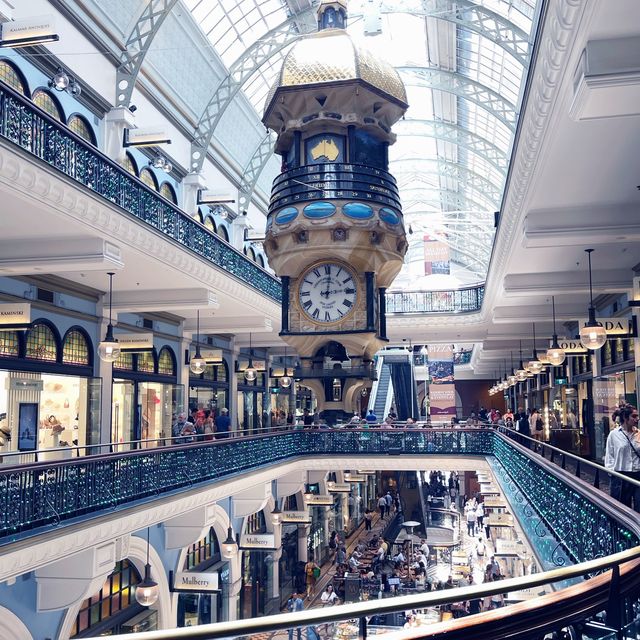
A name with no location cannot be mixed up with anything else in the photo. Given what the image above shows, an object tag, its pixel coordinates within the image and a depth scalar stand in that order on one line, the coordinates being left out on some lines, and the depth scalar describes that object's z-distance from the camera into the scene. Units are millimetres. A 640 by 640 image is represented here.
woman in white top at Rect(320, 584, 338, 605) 21294
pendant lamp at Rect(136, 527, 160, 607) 11961
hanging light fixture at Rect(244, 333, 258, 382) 23562
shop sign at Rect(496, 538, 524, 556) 16592
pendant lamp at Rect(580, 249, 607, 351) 11508
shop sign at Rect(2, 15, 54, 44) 9523
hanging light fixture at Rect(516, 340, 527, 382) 23180
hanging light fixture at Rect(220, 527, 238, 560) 16359
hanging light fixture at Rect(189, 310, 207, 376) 16875
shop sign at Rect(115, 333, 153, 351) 15492
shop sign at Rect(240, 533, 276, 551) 18906
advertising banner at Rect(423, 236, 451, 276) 31297
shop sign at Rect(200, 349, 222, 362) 20689
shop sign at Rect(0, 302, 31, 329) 11070
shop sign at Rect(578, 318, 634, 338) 12875
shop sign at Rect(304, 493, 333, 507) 25359
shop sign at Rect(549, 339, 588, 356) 16917
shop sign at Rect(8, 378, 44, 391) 12512
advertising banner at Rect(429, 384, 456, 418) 29250
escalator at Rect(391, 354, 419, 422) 42688
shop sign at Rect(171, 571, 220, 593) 15055
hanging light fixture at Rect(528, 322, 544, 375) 19188
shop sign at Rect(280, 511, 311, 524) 23550
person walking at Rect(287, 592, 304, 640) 20556
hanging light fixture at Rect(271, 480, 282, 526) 23153
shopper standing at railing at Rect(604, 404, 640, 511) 7273
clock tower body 11805
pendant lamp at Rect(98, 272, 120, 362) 11945
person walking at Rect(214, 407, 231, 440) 18406
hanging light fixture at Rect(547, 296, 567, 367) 15062
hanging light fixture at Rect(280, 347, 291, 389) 26281
